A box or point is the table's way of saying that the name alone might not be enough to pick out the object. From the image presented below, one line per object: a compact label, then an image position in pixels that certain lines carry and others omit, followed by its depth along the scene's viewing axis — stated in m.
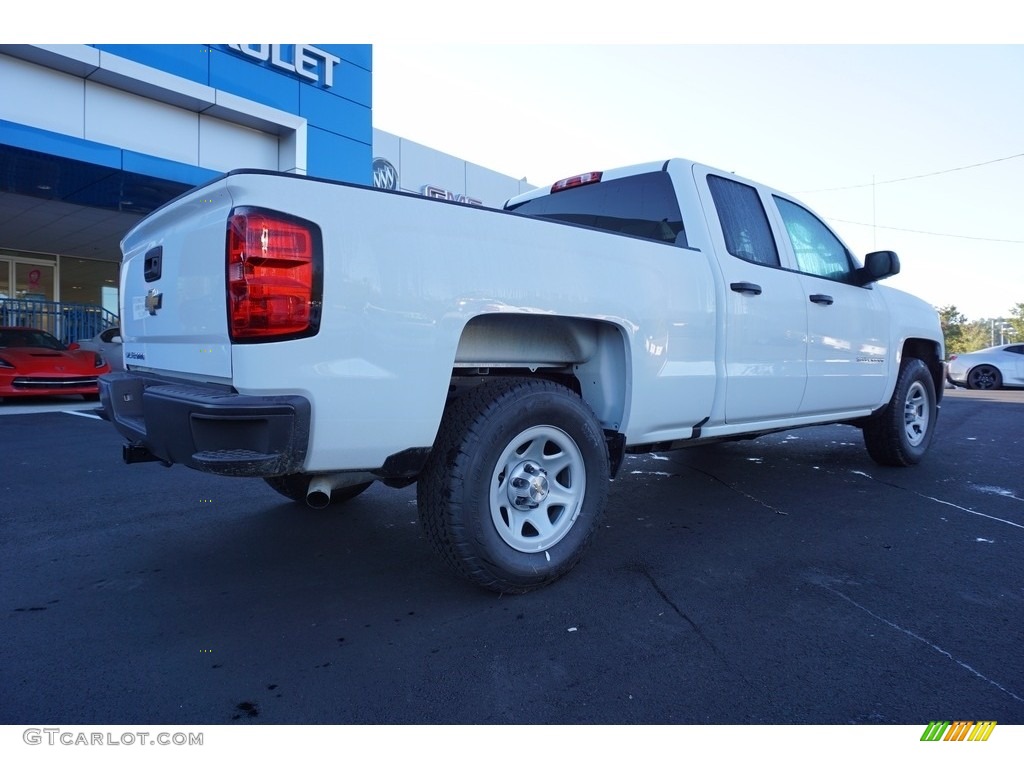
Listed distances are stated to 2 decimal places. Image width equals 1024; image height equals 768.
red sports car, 9.45
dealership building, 10.45
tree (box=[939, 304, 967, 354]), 61.38
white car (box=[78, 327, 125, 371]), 11.70
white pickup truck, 2.08
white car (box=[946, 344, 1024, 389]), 15.59
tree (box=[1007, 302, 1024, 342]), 57.66
